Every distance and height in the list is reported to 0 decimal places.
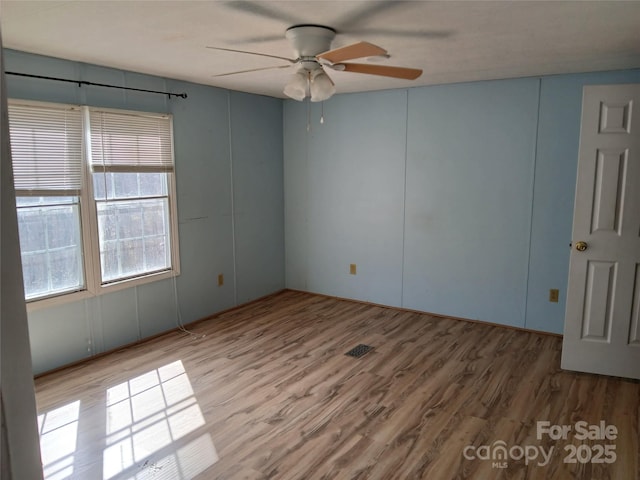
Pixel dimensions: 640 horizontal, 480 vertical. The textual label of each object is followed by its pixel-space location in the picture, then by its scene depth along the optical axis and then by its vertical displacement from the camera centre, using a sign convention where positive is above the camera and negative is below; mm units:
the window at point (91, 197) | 3275 -121
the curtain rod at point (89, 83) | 3219 +779
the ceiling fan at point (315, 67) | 2625 +684
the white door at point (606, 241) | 3158 -418
